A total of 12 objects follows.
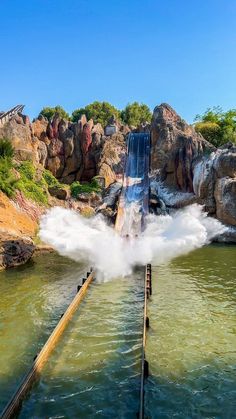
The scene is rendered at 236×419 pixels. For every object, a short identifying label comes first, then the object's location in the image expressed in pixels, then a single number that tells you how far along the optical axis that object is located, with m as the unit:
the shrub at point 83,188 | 31.18
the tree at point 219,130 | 40.35
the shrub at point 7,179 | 20.34
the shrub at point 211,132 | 41.59
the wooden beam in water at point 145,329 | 5.67
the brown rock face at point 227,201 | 23.08
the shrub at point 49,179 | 30.57
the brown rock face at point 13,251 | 15.76
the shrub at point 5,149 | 22.75
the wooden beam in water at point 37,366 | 5.61
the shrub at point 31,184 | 23.65
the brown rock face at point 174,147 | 29.34
